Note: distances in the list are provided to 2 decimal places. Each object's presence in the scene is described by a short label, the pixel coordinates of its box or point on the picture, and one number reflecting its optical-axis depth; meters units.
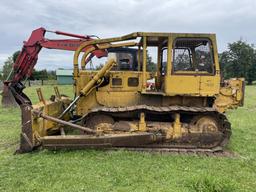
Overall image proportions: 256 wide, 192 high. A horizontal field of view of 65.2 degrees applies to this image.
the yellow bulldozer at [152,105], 4.50
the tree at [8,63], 42.44
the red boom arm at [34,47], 5.90
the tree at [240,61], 38.25
